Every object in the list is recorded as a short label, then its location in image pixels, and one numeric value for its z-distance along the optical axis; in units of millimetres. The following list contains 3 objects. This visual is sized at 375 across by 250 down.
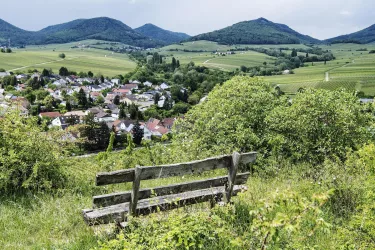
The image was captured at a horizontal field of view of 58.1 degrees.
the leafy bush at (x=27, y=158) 7066
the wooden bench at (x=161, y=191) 4910
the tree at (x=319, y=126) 11155
